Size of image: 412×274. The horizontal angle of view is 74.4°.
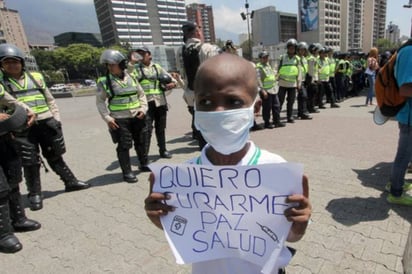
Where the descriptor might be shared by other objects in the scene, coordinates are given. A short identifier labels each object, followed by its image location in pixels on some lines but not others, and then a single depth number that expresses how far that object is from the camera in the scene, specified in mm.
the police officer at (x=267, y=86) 6930
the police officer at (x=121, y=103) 4055
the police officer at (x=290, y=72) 6895
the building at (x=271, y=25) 104938
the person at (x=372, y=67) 9070
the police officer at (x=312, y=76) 8000
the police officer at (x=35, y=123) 3373
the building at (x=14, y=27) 99312
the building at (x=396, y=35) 131375
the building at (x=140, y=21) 105188
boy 1105
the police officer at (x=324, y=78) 8414
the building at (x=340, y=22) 88562
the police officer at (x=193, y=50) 4312
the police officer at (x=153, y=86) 4973
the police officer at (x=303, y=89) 7534
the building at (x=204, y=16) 137750
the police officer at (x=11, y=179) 2857
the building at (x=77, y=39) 117812
